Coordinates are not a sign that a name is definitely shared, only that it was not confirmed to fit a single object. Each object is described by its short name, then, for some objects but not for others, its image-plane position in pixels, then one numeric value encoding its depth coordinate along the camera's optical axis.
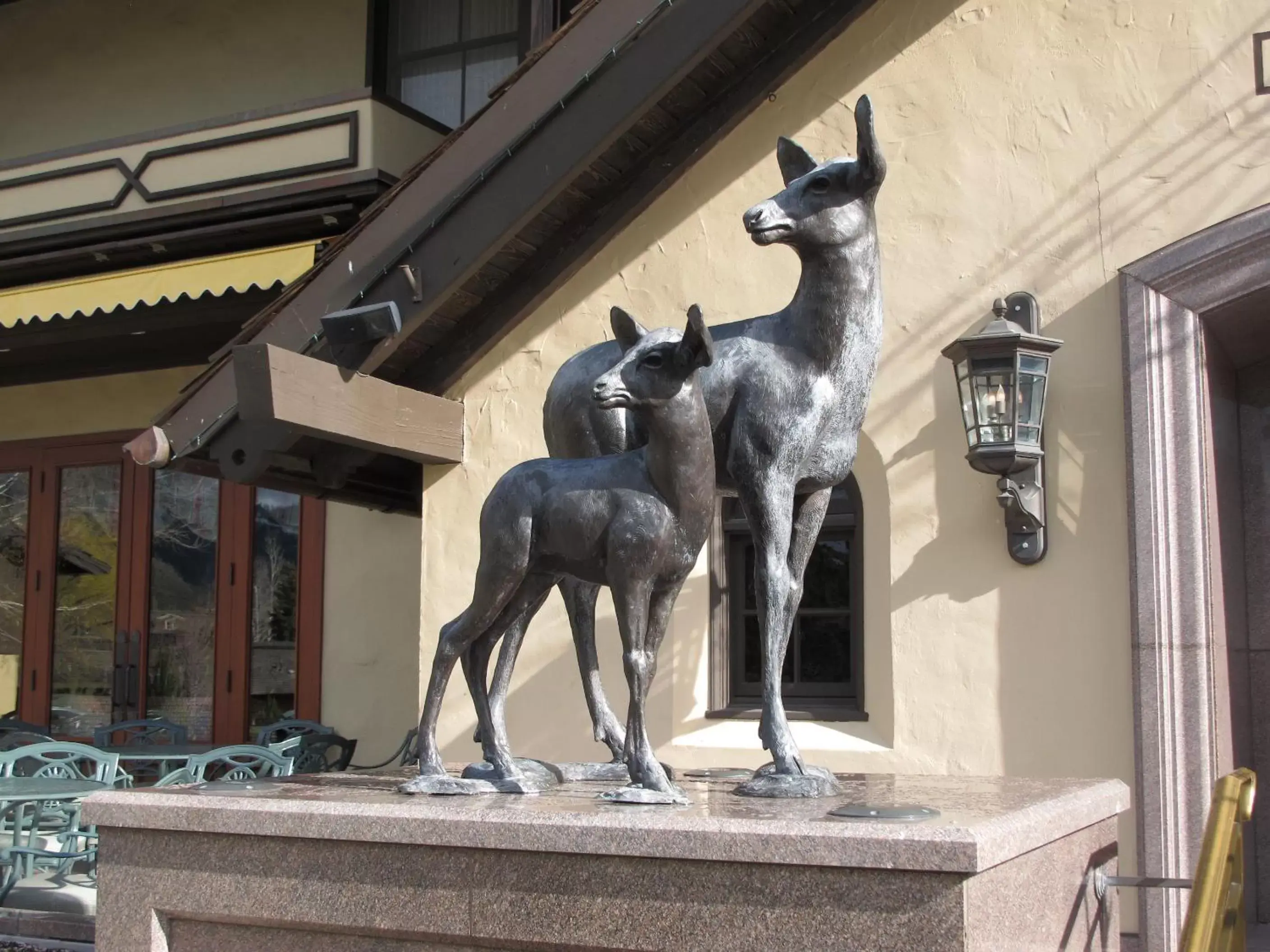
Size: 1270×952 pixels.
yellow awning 9.41
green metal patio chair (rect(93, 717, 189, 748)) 10.48
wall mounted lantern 6.75
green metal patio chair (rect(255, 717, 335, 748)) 10.30
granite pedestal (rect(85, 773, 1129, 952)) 3.14
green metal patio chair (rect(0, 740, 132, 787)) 8.44
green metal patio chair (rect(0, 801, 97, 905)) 7.81
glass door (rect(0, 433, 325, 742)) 11.20
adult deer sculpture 4.01
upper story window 12.09
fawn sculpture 3.77
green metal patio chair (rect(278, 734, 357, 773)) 9.70
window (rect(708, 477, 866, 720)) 7.75
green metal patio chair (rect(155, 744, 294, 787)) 7.89
